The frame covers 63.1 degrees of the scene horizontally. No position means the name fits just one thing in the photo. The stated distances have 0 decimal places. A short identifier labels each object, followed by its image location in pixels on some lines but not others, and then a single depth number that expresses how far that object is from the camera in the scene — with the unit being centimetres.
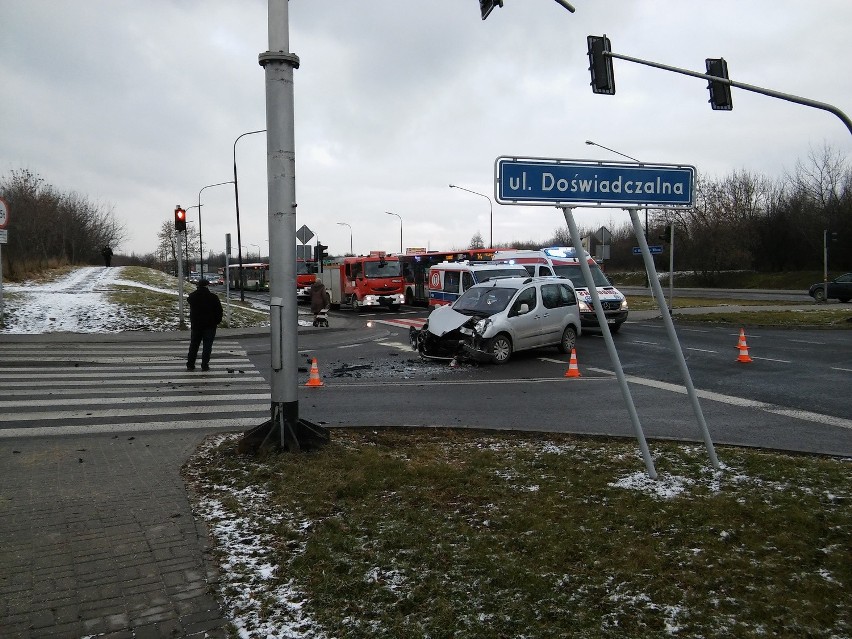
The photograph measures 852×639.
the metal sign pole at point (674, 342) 607
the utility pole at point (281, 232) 696
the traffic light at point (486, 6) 1069
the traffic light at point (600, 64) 1548
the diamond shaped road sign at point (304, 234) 2720
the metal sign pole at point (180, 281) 2031
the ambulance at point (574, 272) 2173
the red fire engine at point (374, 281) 3650
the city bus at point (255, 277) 6938
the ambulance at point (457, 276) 2188
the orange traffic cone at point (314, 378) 1218
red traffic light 2128
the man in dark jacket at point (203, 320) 1388
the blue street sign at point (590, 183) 576
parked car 3700
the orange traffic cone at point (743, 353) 1481
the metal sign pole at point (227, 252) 2522
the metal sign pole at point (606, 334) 580
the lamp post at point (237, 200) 3949
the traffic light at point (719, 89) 1603
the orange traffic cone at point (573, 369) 1321
